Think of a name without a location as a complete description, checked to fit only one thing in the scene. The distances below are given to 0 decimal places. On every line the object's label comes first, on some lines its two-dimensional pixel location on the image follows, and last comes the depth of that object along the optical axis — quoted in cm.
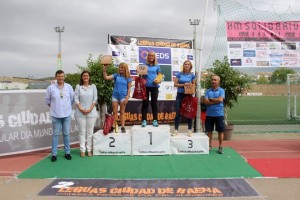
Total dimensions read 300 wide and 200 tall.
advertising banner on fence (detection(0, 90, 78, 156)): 605
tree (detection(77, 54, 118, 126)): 710
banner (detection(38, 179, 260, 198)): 389
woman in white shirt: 569
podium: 585
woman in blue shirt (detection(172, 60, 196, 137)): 613
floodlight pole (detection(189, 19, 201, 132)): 670
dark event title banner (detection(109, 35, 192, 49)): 899
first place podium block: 585
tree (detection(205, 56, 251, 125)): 752
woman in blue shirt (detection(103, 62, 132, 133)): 601
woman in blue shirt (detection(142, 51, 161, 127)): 614
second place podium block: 585
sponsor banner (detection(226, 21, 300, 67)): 855
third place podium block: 591
